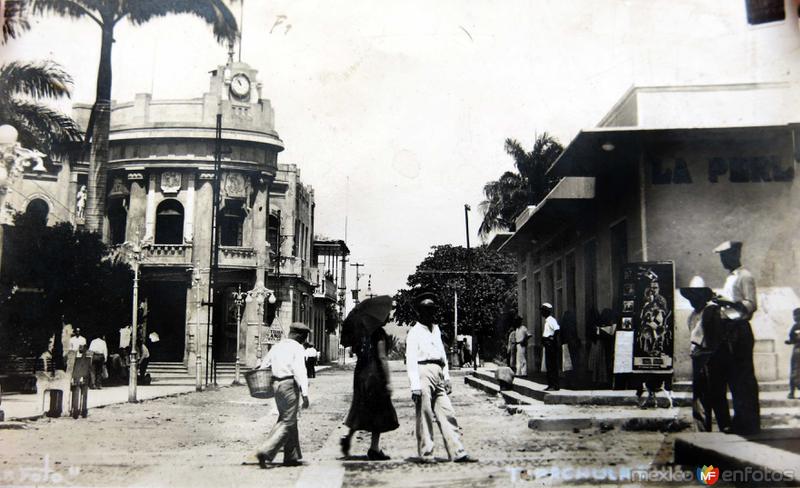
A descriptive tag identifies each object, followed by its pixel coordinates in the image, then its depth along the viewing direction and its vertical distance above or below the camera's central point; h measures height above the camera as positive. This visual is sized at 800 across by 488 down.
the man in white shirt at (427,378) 7.56 -0.51
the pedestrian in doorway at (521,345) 16.78 -0.45
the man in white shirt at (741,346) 7.29 -0.21
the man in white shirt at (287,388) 7.26 -0.59
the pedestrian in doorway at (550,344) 12.67 -0.32
